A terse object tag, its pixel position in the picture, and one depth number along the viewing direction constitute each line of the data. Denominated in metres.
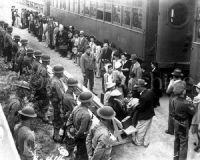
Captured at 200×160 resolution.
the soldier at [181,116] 6.50
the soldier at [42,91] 8.34
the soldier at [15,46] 12.37
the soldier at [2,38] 13.81
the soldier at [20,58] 10.12
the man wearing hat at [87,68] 10.73
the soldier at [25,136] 5.06
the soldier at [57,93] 7.44
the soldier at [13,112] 5.96
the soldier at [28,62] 9.60
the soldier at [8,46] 13.20
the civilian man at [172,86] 8.20
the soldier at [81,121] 5.73
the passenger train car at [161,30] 11.12
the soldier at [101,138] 4.93
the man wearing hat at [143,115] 7.36
